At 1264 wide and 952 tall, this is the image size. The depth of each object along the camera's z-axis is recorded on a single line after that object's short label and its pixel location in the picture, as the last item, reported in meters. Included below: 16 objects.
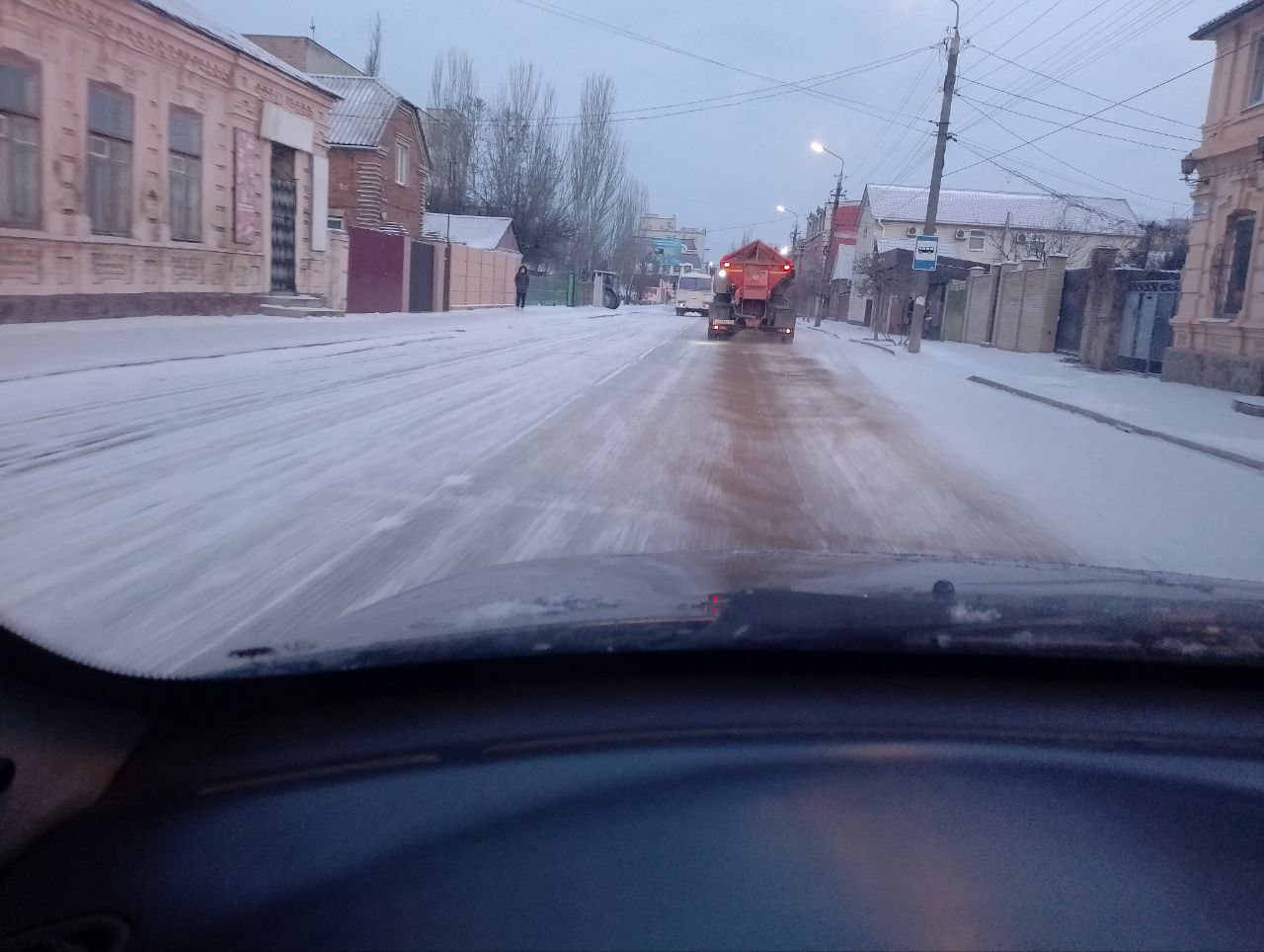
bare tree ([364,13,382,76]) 63.78
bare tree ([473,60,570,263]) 63.81
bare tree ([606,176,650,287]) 82.81
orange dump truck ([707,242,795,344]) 35.00
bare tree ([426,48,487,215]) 63.81
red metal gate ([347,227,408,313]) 32.69
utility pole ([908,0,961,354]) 29.52
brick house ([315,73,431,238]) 42.06
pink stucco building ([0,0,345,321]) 17.19
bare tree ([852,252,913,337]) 50.50
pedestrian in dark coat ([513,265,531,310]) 49.59
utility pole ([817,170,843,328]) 60.81
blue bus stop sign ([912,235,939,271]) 28.58
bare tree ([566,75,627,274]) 69.25
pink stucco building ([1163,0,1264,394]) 20.00
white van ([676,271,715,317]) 59.69
